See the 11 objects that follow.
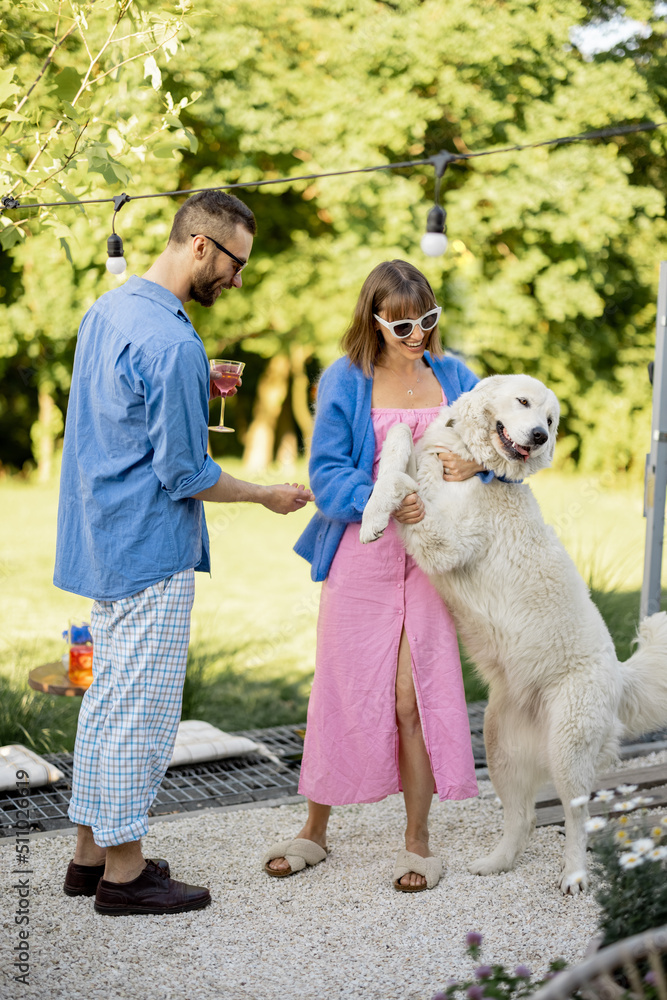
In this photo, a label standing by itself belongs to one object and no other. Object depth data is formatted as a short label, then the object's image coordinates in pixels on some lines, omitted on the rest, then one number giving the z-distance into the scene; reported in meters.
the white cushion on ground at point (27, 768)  3.75
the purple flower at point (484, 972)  1.81
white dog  3.04
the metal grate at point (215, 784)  3.66
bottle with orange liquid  4.08
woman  3.10
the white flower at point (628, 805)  2.12
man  2.67
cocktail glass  3.22
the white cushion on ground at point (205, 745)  4.23
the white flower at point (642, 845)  2.02
